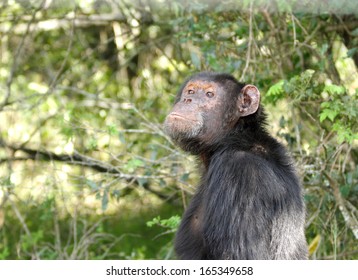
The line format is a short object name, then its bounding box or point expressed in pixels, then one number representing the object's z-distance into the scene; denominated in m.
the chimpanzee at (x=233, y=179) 9.09
